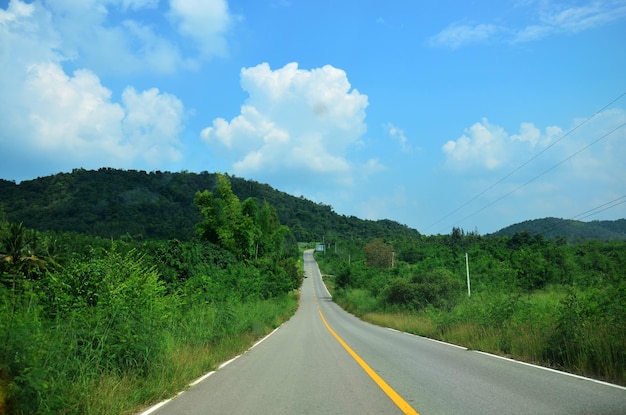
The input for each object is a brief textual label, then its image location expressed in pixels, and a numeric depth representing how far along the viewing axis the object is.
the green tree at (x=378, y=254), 96.12
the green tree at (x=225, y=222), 48.09
